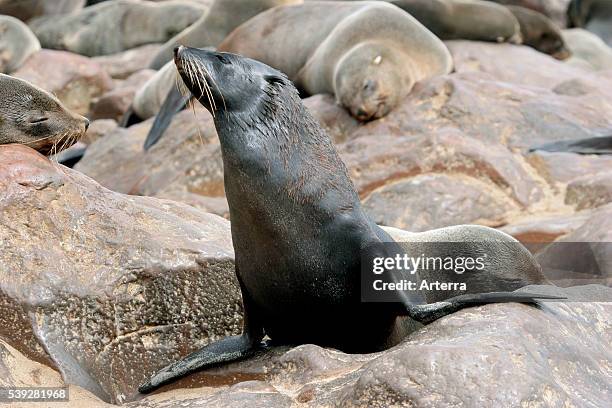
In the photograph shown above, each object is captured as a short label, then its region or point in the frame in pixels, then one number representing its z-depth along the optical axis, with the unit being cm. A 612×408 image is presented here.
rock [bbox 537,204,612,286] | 1282
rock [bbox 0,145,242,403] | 884
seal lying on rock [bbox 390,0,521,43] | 2456
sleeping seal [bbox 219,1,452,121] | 1899
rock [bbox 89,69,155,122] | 2783
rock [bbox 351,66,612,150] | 1803
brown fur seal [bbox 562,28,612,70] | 3176
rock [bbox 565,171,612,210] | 1627
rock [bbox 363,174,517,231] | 1633
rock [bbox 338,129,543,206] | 1686
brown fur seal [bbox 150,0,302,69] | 2847
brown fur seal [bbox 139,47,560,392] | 886
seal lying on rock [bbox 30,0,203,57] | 3650
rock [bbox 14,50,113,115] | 2912
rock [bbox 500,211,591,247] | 1499
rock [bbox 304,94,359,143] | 1887
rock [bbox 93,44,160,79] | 3356
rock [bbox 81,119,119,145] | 2483
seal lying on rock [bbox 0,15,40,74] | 3253
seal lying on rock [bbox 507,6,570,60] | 2770
